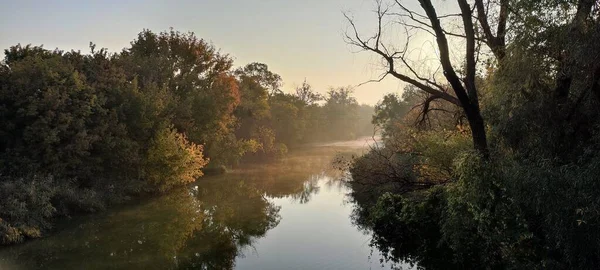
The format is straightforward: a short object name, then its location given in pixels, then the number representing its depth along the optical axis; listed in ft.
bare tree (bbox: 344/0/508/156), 36.27
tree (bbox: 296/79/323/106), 249.75
